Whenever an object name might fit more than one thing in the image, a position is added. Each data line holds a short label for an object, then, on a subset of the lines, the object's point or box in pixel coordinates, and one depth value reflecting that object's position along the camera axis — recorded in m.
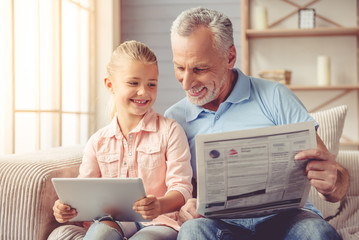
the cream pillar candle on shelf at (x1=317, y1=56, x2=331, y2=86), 3.68
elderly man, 1.60
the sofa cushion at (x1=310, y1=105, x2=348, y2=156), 1.92
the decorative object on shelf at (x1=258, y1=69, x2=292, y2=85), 3.73
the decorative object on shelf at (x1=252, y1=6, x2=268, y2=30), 3.79
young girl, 1.53
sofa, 1.45
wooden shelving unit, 3.66
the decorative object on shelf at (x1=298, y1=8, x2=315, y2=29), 3.74
